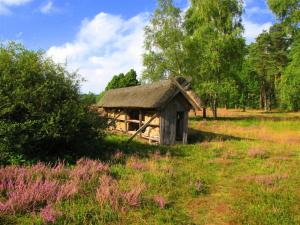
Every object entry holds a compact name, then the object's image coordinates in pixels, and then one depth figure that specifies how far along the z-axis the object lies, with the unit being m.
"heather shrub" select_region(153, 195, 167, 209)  7.12
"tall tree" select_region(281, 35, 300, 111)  32.01
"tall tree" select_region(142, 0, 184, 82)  34.47
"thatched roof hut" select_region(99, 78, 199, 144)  17.12
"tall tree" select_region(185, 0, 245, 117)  33.53
